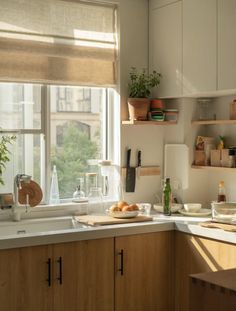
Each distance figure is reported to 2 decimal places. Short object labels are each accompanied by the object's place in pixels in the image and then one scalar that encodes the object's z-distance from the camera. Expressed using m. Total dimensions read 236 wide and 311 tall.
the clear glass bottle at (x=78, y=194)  4.16
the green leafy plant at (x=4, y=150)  3.76
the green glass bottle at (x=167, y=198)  4.12
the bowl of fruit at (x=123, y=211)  3.88
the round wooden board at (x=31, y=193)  3.82
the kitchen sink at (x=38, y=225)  3.73
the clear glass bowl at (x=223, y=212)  3.74
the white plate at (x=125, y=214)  3.88
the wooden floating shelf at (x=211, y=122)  4.02
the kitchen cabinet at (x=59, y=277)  3.23
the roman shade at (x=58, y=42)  3.84
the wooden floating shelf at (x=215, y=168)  4.01
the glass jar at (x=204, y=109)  4.39
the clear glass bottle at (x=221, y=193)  4.16
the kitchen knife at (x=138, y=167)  4.37
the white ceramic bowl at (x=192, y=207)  4.14
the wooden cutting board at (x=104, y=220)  3.74
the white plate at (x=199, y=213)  4.09
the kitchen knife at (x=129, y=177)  4.34
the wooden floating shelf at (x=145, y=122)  4.20
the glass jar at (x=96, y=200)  4.21
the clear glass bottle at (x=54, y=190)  4.11
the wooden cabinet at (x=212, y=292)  2.15
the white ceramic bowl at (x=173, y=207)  4.21
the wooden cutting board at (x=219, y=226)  3.51
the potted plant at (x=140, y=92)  4.21
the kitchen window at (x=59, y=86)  3.89
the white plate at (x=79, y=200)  4.13
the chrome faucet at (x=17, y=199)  3.79
